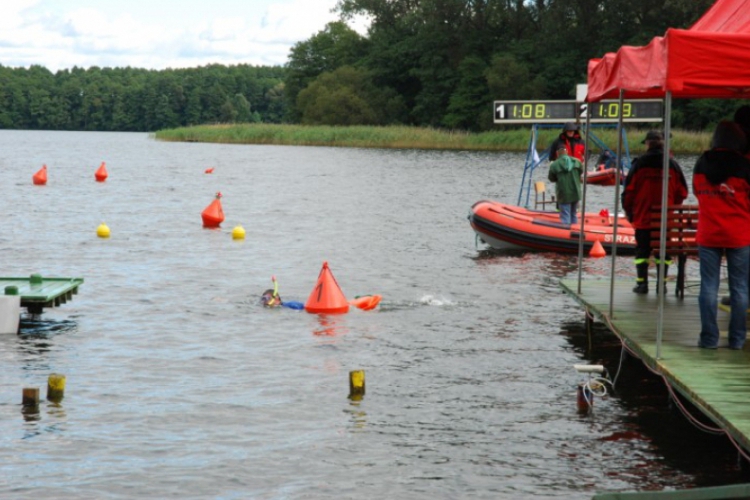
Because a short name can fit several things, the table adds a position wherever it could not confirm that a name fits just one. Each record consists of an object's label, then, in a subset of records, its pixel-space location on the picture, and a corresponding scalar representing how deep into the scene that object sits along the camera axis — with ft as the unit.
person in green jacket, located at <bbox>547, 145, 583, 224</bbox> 68.33
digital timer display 62.80
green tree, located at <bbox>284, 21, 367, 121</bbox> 373.81
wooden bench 38.63
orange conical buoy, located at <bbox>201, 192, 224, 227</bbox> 94.12
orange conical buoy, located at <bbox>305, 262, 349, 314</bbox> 50.42
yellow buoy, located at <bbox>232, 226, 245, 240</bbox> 84.99
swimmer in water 52.49
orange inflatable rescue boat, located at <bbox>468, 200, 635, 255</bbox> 70.79
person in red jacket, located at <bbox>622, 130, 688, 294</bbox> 40.14
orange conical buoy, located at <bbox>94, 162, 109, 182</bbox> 158.61
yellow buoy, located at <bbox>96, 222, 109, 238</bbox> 84.84
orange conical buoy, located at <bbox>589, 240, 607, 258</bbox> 70.79
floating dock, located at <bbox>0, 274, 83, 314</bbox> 43.73
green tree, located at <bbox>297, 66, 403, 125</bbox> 313.94
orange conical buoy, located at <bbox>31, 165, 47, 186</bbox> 145.89
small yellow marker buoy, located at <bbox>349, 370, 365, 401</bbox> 35.50
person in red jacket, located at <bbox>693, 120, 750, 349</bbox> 30.01
